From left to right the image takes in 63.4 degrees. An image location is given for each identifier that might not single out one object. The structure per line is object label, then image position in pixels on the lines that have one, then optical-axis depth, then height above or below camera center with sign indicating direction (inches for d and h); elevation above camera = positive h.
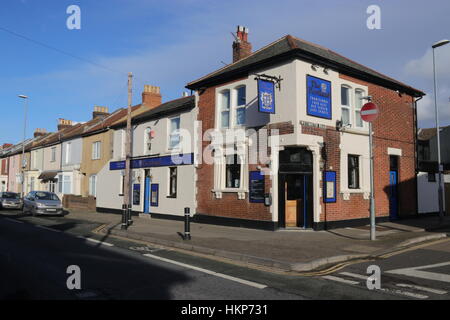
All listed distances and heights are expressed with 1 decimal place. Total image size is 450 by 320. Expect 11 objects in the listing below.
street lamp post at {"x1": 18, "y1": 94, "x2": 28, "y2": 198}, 1325.7 +188.8
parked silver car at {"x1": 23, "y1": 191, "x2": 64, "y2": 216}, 815.0 -47.8
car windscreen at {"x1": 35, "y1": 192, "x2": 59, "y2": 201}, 863.7 -31.8
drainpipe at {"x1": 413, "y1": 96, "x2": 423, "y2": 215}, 731.4 +71.8
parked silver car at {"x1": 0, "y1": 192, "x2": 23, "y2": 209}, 1064.2 -56.5
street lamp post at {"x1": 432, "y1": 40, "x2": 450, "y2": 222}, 612.0 +20.5
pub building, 549.6 +67.2
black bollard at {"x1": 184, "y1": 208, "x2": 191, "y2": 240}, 446.3 -53.2
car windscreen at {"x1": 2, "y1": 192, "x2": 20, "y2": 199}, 1098.4 -37.8
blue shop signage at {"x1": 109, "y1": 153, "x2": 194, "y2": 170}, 725.3 +47.1
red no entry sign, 444.5 +87.4
